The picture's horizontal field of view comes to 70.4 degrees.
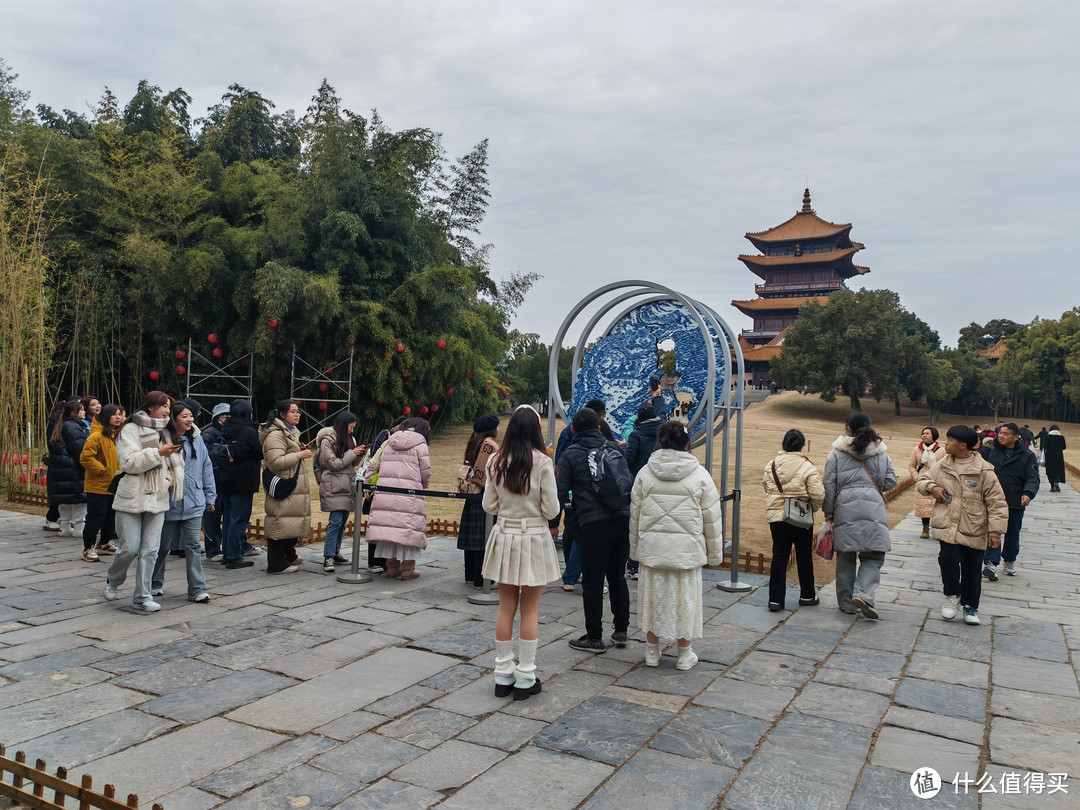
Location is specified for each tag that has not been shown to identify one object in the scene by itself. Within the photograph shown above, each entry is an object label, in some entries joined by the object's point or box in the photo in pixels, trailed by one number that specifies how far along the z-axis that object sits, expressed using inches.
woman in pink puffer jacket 230.2
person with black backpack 166.7
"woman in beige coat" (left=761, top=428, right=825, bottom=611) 203.8
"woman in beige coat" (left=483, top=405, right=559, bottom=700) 143.1
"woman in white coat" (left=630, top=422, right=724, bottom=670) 158.2
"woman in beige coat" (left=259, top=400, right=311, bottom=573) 229.5
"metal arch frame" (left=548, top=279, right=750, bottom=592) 263.1
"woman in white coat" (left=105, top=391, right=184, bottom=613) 186.1
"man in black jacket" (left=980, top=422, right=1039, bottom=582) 263.0
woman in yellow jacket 237.3
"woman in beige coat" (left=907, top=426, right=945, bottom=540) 350.6
